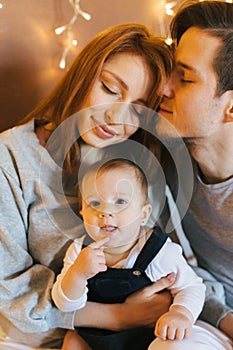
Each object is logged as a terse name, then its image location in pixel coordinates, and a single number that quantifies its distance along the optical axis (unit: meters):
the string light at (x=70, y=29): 1.27
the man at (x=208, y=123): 1.05
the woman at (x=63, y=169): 1.04
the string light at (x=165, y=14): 1.34
